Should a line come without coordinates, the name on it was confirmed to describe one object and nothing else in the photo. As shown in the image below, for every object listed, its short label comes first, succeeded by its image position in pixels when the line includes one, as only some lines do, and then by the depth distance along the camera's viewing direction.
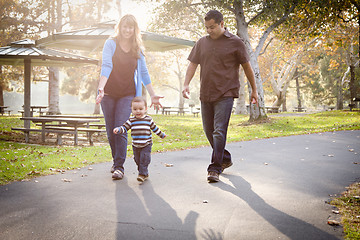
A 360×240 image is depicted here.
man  4.68
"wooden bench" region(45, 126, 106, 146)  10.09
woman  4.82
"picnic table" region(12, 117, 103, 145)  9.64
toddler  4.59
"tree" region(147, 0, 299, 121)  16.22
